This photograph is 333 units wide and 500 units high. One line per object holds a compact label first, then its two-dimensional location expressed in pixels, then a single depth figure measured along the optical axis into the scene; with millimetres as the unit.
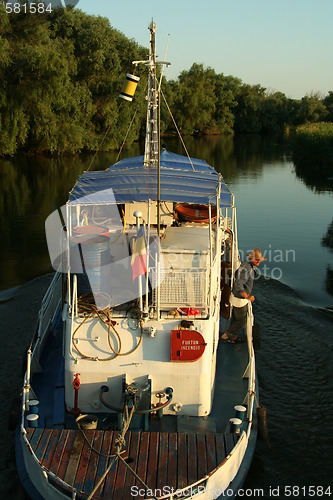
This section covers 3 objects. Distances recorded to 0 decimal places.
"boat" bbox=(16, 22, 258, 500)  7453
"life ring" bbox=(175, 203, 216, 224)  11984
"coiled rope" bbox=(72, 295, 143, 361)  8907
